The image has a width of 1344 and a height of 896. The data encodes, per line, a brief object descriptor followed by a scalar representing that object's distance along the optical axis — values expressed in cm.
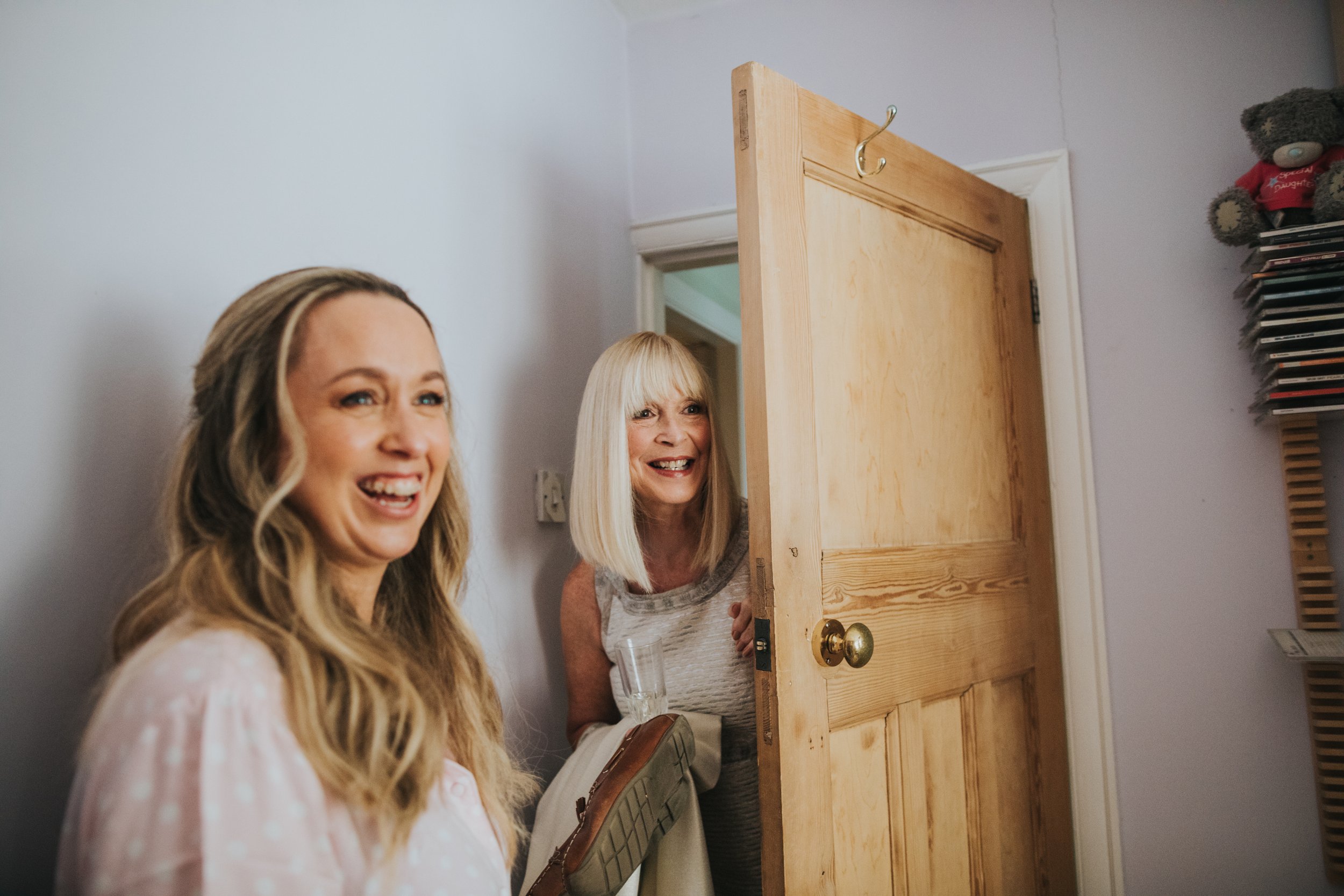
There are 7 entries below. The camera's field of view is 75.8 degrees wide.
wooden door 136
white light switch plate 187
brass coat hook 160
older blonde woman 164
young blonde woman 65
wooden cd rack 173
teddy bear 164
